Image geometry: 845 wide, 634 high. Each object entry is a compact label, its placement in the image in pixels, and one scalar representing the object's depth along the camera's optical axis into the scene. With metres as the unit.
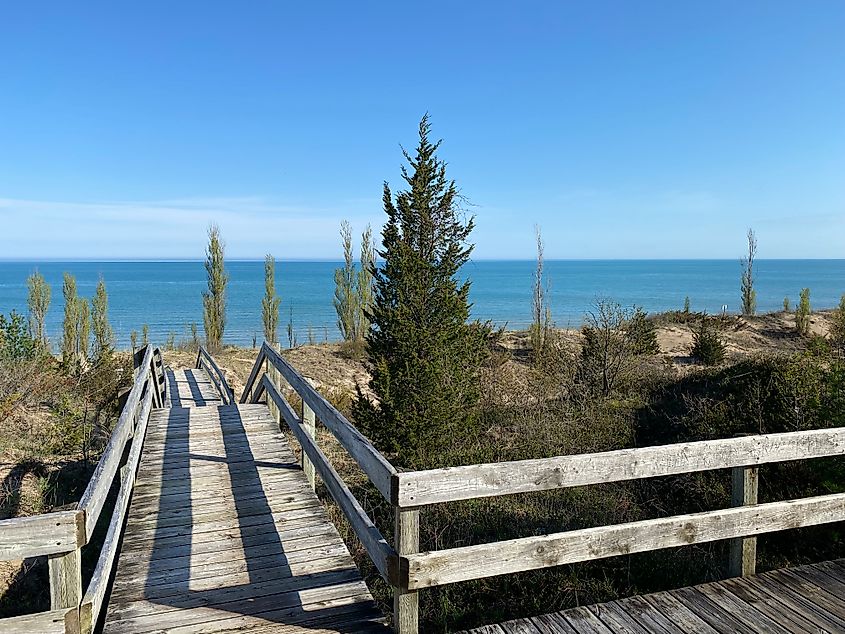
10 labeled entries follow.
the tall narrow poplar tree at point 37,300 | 28.88
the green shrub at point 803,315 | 24.12
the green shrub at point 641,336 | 17.04
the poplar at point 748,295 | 30.98
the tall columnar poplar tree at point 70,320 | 27.50
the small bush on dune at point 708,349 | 18.77
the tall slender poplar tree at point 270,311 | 30.31
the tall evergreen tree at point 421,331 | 10.27
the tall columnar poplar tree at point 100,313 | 27.45
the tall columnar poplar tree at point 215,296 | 27.58
